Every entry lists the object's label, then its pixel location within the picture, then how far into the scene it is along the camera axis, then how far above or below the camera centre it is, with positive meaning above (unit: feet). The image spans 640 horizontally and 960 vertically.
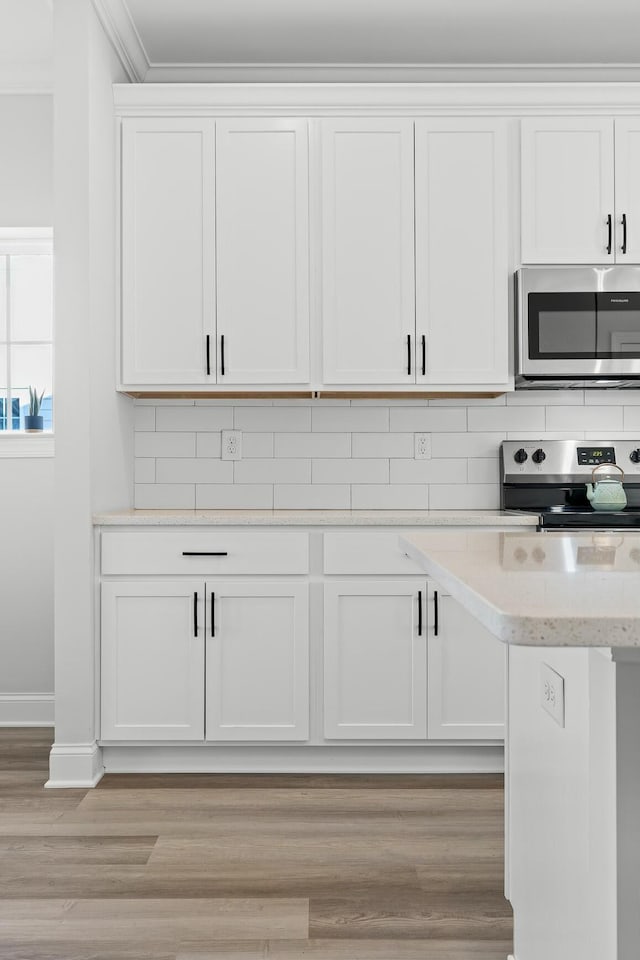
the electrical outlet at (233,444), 11.12 +0.49
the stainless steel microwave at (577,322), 9.77 +1.98
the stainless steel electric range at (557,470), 10.75 +0.11
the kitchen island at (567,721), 2.44 -1.16
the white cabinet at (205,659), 9.09 -2.14
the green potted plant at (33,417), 11.09 +0.87
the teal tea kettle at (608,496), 9.97 -0.23
